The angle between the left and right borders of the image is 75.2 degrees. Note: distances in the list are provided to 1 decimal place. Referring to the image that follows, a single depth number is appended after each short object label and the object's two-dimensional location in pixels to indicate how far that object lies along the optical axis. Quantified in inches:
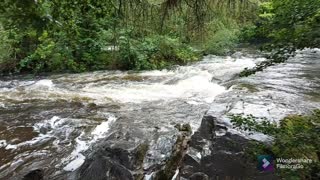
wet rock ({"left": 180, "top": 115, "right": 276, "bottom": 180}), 78.1
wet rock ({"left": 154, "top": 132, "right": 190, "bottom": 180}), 94.0
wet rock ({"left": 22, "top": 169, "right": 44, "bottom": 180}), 100.6
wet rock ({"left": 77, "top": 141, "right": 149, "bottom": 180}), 91.4
